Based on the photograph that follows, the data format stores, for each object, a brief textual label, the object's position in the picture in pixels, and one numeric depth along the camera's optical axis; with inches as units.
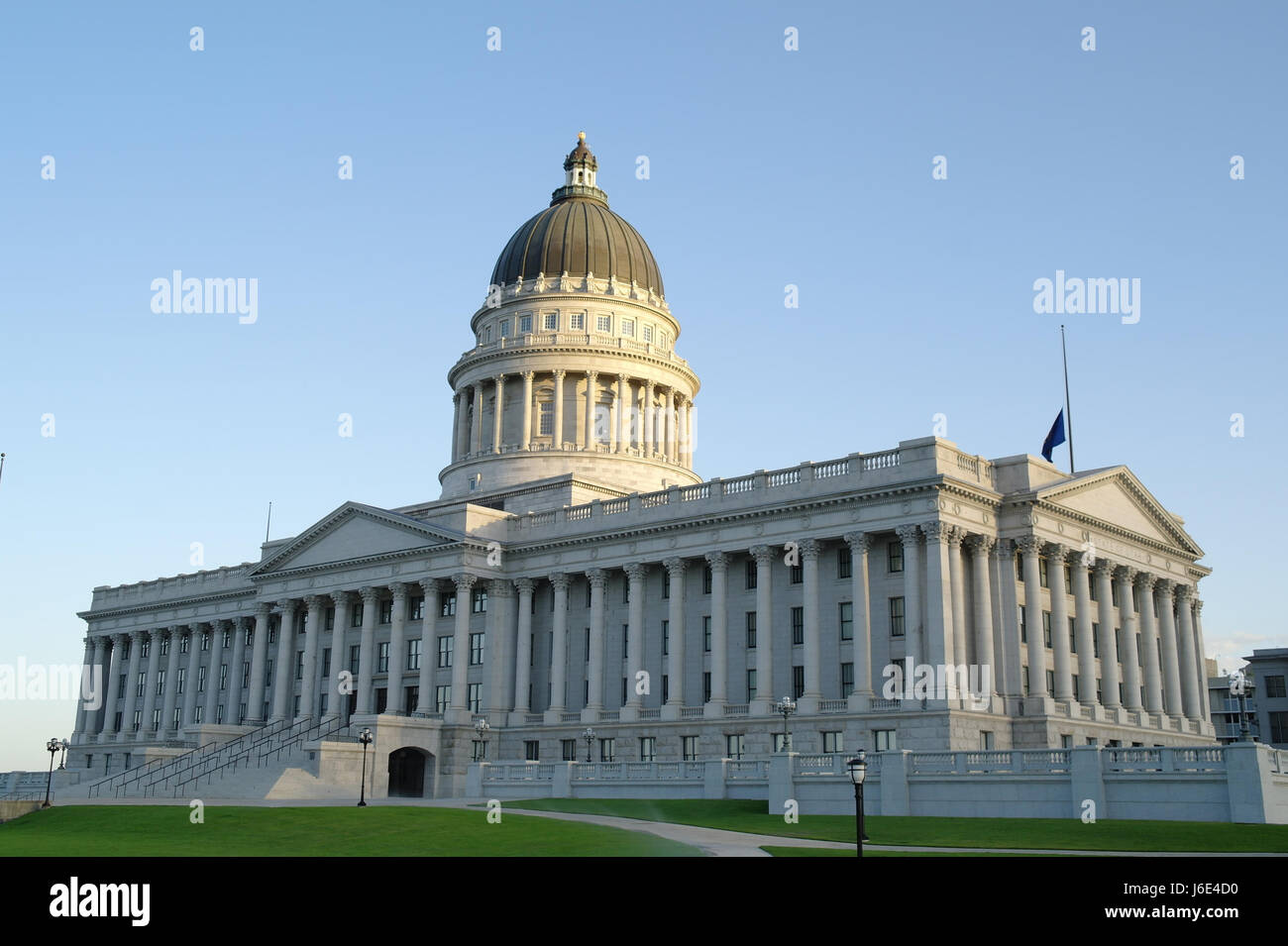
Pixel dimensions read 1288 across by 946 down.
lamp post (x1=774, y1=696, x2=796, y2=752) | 2145.7
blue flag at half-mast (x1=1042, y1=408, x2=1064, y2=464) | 2684.5
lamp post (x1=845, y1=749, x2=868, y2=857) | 1177.4
